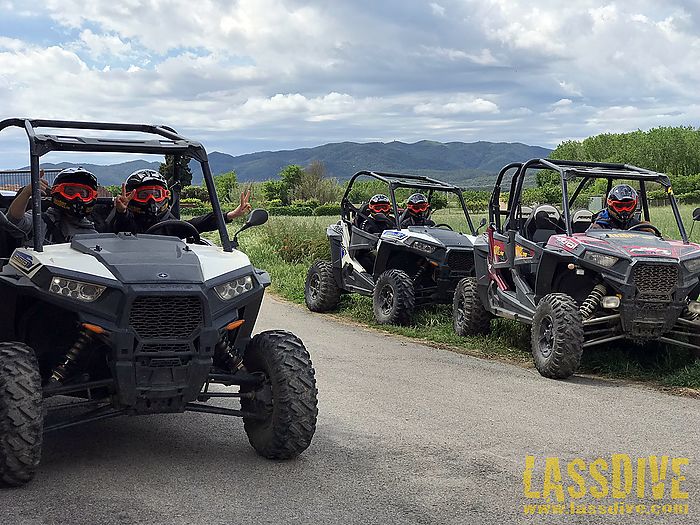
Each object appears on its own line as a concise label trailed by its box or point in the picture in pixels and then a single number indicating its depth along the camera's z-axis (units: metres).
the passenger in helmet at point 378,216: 14.90
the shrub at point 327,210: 61.18
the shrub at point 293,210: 61.76
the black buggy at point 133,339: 5.25
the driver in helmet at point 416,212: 14.56
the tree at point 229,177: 111.65
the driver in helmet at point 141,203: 6.83
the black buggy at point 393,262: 13.23
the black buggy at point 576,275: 9.13
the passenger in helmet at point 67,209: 6.63
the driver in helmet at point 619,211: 10.51
